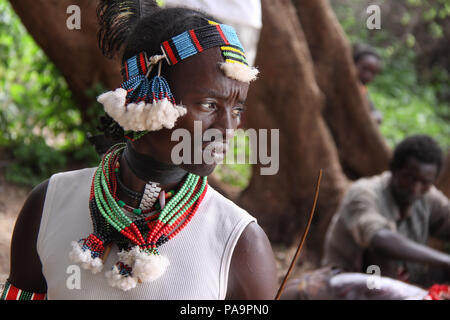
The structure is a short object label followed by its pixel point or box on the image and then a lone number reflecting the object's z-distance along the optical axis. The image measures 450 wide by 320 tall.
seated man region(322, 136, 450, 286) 3.33
